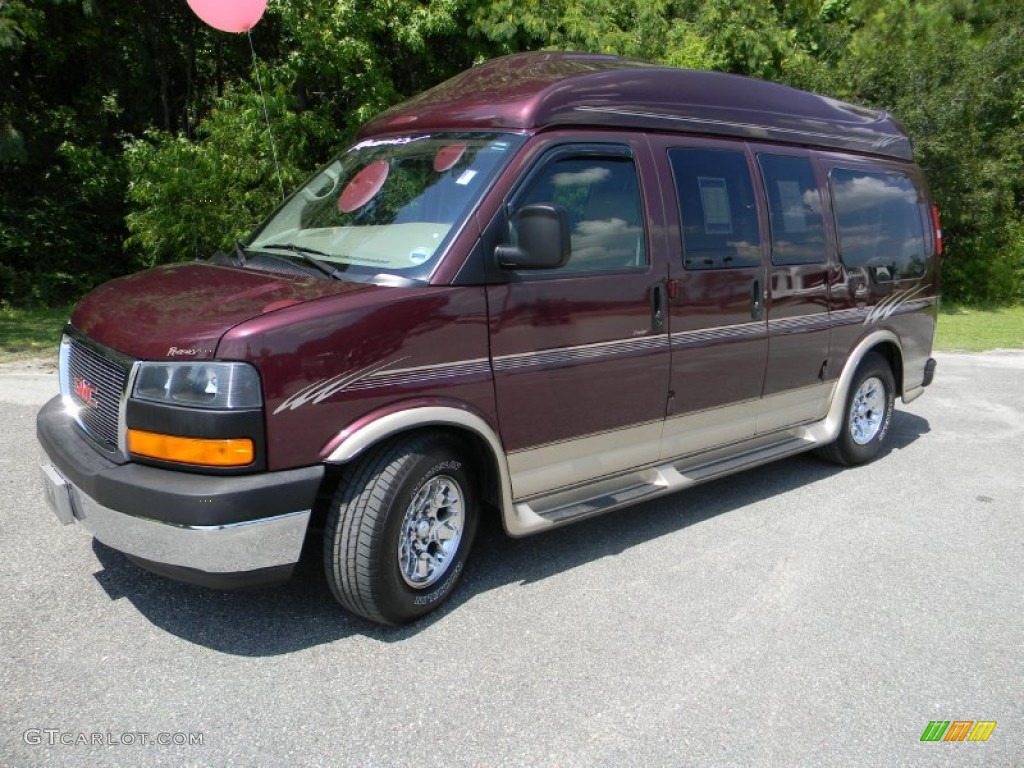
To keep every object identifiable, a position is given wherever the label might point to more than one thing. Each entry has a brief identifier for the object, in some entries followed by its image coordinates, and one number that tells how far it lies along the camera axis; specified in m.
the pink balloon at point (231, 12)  6.81
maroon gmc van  3.17
